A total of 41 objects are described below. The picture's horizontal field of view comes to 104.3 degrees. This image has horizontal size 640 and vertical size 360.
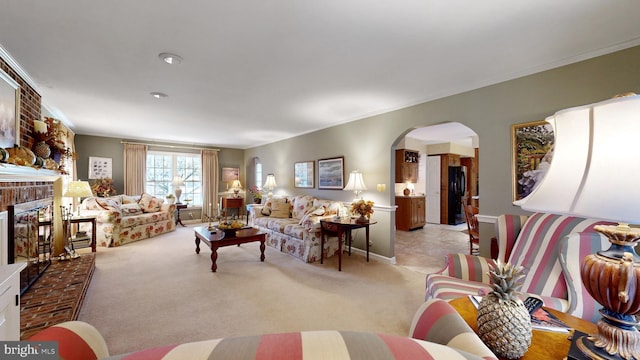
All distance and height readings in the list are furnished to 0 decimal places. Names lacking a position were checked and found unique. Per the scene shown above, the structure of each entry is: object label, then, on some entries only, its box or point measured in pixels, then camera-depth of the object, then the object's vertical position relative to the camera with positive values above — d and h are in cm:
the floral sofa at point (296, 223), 392 -77
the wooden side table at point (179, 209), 676 -78
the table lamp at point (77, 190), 398 -14
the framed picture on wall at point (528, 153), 244 +29
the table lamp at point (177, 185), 701 -10
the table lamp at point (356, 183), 398 -2
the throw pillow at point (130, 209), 543 -62
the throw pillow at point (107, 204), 490 -45
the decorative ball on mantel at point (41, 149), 290 +38
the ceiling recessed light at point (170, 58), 228 +116
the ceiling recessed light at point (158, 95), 327 +116
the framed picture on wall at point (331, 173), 474 +16
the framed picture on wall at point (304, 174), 547 +17
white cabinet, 112 -58
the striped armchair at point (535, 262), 151 -59
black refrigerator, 726 -37
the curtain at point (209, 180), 758 +4
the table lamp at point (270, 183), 662 -4
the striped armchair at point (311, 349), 39 -28
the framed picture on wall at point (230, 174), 809 +24
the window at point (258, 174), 835 +25
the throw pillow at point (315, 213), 411 -53
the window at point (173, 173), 700 +25
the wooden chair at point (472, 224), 376 -66
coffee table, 348 -86
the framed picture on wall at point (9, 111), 224 +68
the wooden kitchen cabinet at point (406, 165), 658 +44
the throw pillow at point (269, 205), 557 -54
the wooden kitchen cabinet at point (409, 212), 641 -81
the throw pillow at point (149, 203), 592 -52
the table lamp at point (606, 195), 65 -4
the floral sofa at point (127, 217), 474 -75
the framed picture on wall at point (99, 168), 604 +34
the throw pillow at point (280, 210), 541 -63
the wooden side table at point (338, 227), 357 -67
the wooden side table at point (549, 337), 92 -63
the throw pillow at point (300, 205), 508 -50
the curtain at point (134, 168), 644 +36
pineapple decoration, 89 -51
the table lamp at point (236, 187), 795 -18
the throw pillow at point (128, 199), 585 -43
